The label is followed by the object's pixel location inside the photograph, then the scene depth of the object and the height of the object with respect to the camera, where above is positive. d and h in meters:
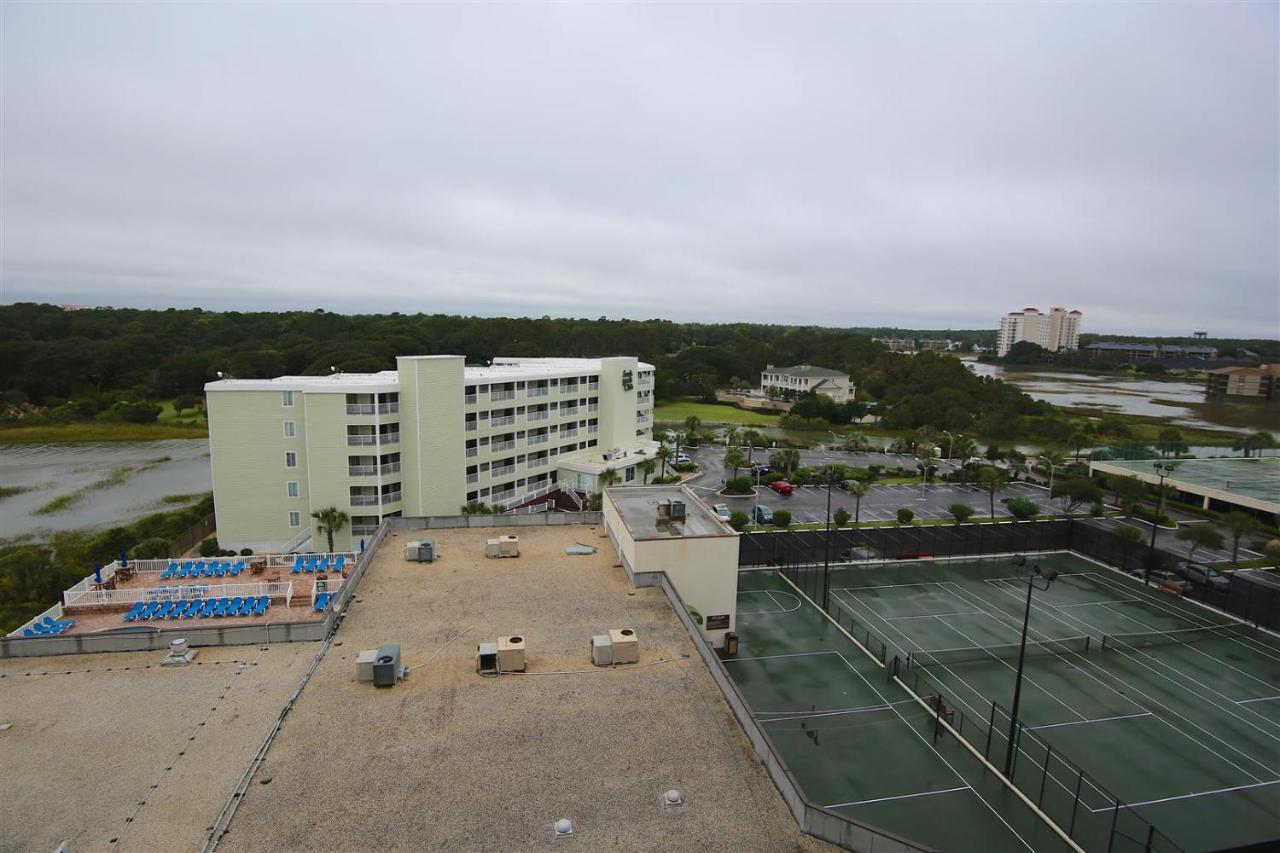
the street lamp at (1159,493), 30.09 -8.81
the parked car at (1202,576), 29.34 -10.23
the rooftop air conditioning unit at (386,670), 12.60 -6.44
